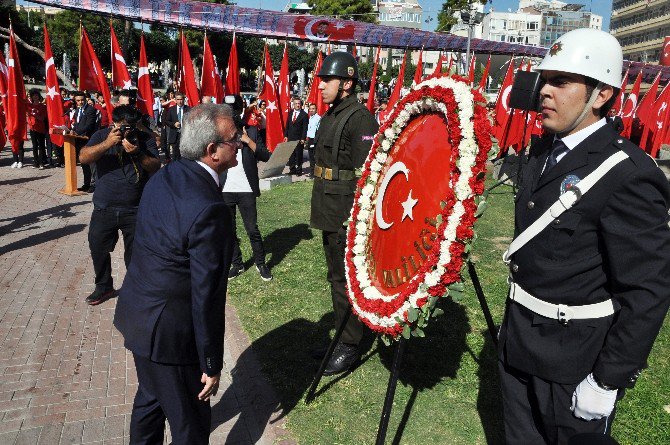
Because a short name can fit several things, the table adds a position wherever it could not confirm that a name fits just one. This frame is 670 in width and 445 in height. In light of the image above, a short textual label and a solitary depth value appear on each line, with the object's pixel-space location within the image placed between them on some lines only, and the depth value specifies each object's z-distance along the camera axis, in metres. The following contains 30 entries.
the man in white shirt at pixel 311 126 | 15.45
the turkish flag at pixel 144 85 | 11.60
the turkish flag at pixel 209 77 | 11.45
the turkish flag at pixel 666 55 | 31.89
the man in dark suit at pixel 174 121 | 14.04
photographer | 5.05
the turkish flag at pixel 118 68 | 10.40
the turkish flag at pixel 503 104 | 13.33
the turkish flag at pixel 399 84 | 13.66
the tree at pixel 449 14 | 46.12
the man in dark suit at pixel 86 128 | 12.02
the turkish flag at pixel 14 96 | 8.97
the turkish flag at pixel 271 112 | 13.45
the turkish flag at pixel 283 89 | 14.47
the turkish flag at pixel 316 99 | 15.06
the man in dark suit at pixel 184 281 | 2.46
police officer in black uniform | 2.02
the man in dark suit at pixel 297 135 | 15.51
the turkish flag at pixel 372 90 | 13.66
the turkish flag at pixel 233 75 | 12.49
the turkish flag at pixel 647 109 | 15.90
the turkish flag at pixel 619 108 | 16.75
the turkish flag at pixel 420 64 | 13.31
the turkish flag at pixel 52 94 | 10.38
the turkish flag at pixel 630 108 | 16.28
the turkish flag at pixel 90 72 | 10.03
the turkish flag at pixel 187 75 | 11.46
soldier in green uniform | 4.25
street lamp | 19.20
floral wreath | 2.62
